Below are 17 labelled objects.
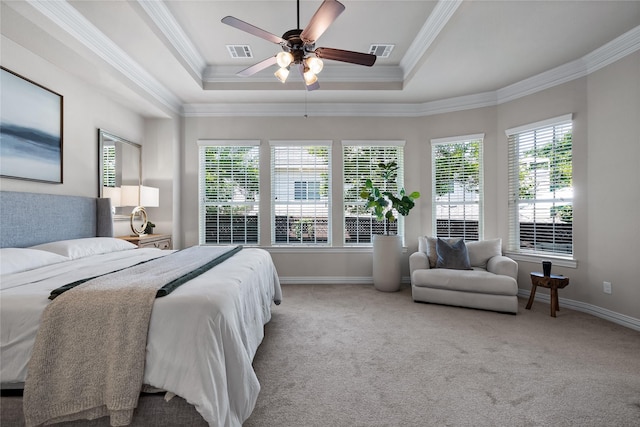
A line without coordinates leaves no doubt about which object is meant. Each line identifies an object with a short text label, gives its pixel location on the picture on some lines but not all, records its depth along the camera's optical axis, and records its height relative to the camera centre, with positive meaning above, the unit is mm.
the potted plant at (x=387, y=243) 4445 -467
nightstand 3694 -370
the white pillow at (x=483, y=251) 4098 -541
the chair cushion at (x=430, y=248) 4102 -515
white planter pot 4438 -762
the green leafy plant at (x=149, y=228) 4448 -228
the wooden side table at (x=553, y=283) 3336 -812
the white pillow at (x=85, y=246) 2531 -309
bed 1377 -646
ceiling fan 2156 +1326
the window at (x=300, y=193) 5004 +323
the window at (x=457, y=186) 4664 +408
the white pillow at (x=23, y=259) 1981 -332
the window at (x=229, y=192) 5000 +344
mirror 3705 +672
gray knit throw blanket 1348 -676
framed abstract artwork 2541 +771
